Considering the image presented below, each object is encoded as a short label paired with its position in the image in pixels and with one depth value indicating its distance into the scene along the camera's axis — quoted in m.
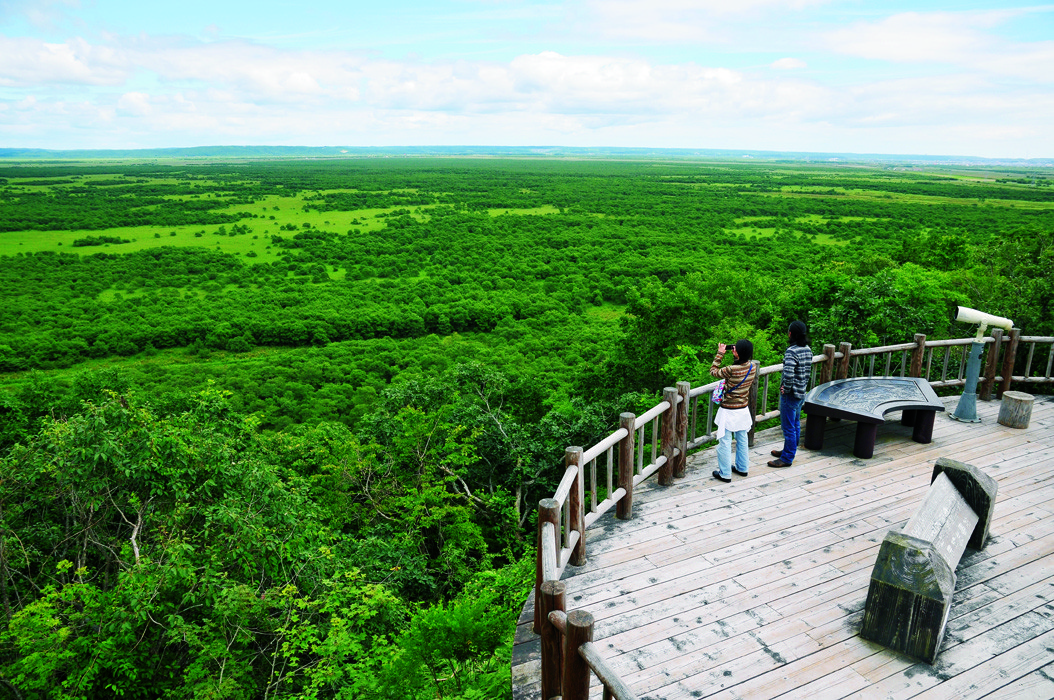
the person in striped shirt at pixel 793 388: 6.60
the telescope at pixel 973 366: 7.95
